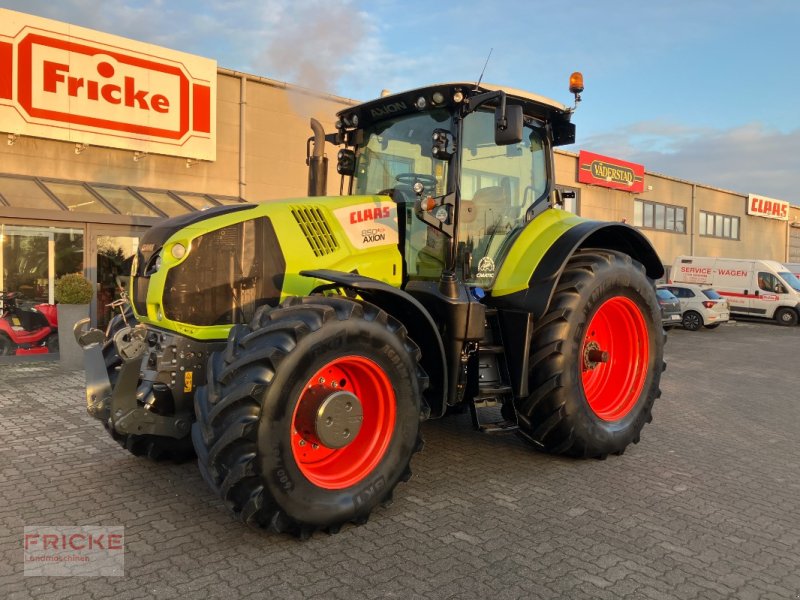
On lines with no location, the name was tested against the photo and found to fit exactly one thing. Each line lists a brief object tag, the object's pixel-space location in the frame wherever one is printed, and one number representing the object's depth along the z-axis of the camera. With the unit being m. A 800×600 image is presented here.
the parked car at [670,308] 18.36
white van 21.91
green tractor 3.27
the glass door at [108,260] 10.84
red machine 10.08
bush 9.51
